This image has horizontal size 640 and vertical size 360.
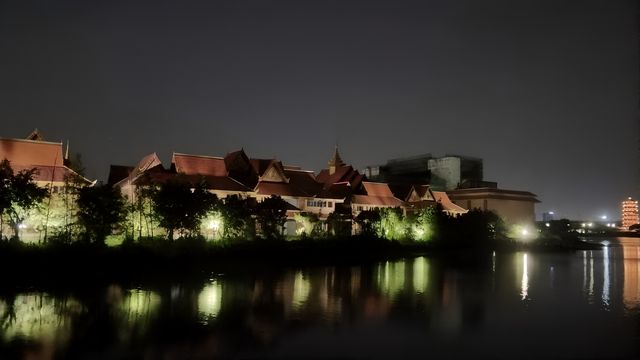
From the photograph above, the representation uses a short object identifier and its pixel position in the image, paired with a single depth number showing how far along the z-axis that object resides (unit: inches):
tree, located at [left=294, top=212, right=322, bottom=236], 1814.7
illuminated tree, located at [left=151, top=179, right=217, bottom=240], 1406.3
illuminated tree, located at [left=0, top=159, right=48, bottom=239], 1205.1
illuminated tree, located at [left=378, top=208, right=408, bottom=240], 2055.9
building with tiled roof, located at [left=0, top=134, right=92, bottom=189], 1507.1
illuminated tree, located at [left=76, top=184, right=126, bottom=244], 1302.9
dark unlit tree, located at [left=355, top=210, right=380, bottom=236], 1979.6
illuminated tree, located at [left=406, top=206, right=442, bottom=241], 2196.1
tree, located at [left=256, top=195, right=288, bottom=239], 1614.2
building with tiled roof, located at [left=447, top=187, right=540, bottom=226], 3494.1
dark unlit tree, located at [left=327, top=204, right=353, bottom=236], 1905.0
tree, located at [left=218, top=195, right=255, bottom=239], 1526.8
